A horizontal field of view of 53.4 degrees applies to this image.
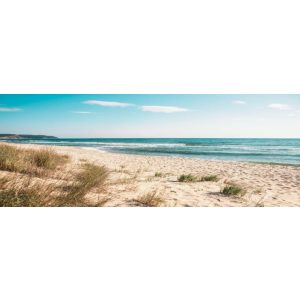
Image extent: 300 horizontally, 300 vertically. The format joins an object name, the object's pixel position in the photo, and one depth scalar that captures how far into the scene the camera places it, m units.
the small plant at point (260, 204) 5.14
